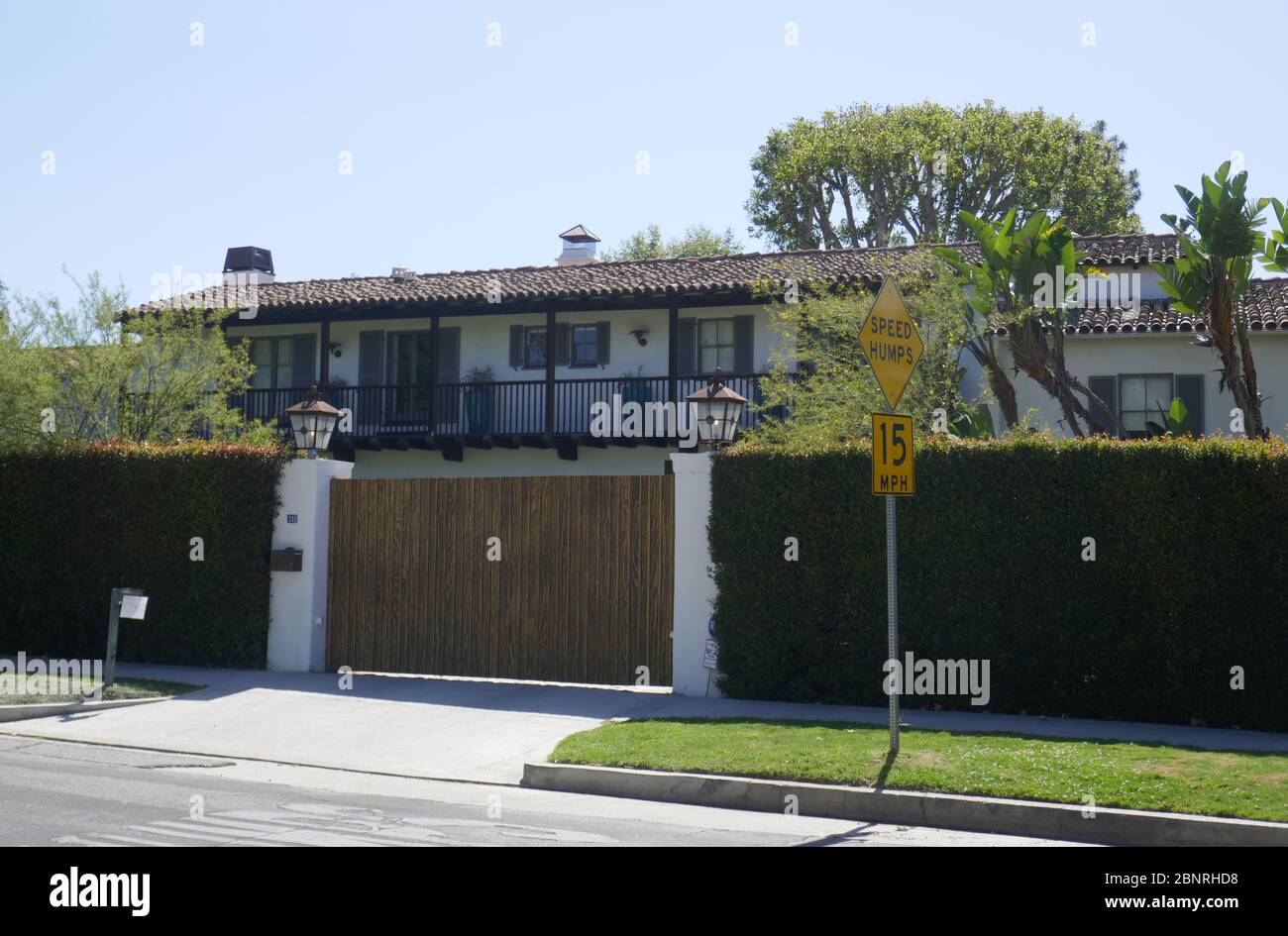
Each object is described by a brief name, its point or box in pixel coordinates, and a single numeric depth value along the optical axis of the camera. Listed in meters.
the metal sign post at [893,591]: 10.30
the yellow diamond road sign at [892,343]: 10.57
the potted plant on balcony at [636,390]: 26.25
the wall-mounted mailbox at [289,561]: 16.86
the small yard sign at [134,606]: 14.78
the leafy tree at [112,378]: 19.86
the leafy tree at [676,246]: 57.25
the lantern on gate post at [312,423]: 17.33
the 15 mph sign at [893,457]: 10.49
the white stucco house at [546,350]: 24.95
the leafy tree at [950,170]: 42.28
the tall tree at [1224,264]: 16.19
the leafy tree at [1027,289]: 16.84
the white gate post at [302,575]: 16.95
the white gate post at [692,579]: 14.95
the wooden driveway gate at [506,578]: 15.59
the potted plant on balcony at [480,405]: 27.41
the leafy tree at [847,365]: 19.16
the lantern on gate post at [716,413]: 15.67
